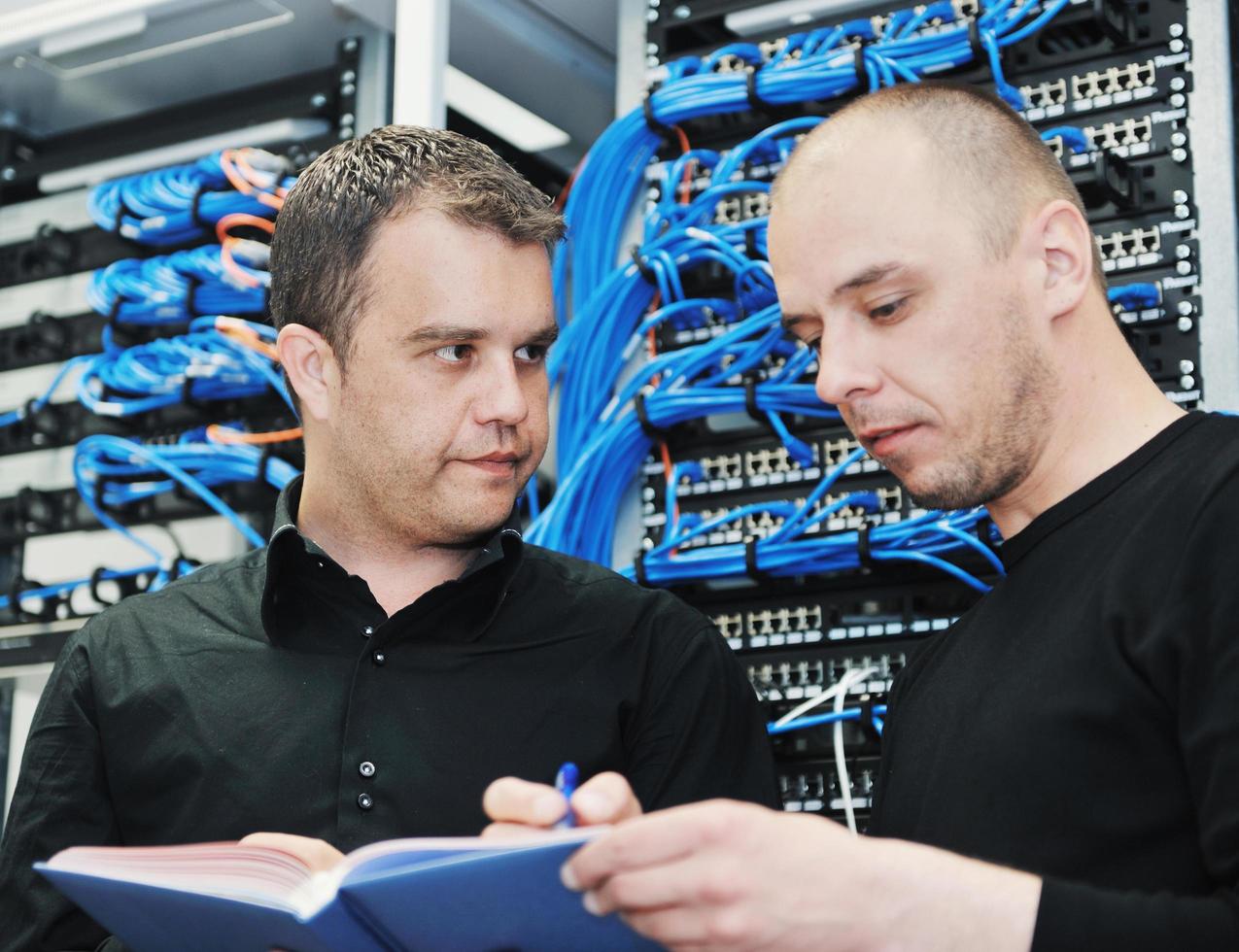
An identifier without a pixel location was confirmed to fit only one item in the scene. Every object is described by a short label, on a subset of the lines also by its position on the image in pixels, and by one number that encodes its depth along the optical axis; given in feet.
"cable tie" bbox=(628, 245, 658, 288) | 6.14
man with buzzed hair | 3.01
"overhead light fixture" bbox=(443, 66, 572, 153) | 7.22
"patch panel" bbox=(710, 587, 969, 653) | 5.60
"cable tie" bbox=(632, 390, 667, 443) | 6.02
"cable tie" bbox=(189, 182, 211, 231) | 7.02
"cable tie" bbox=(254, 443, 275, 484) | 6.64
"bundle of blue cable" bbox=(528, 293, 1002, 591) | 5.51
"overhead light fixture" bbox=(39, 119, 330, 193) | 6.97
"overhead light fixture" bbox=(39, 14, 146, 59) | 6.62
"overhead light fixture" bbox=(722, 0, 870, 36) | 6.12
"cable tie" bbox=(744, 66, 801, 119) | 6.02
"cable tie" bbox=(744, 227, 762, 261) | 5.98
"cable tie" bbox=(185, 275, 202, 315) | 7.00
